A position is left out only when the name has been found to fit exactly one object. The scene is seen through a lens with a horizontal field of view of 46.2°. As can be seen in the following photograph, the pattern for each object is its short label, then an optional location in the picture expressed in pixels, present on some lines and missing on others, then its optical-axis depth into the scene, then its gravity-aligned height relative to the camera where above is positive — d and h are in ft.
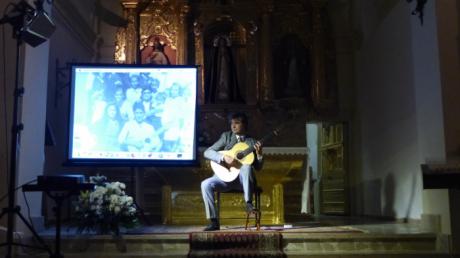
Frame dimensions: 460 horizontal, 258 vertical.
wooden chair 17.63 -0.34
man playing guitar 17.81 +0.99
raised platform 16.07 -1.61
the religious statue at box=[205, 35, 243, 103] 29.43 +6.28
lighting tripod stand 13.56 +4.32
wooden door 29.53 +1.10
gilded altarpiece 29.12 +7.79
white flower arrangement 16.25 -0.54
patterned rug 16.16 -1.52
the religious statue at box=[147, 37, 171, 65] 29.40 +7.40
